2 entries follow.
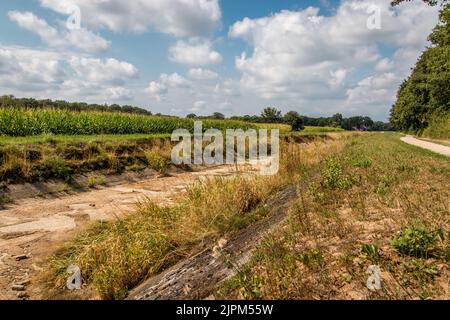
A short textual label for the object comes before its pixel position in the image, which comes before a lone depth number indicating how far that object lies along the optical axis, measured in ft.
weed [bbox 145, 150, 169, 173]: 46.78
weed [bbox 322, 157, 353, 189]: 21.70
